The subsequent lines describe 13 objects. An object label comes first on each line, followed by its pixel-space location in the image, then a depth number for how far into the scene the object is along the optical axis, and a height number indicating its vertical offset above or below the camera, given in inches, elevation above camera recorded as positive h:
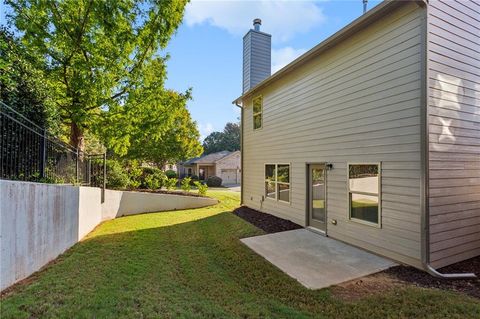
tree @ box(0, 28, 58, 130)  205.6 +60.5
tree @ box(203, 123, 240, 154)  2225.6 +208.4
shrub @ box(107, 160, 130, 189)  491.8 -26.2
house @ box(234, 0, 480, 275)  189.3 +27.7
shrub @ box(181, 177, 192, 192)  584.0 -48.4
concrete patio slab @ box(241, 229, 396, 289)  179.2 -76.7
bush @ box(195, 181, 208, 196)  568.1 -55.5
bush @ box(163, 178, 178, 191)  612.1 -45.9
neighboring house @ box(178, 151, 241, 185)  1392.7 -13.3
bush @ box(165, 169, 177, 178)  1155.4 -46.7
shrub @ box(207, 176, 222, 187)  1187.9 -79.6
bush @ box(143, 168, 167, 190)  592.1 -36.4
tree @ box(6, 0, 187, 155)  324.2 +150.8
